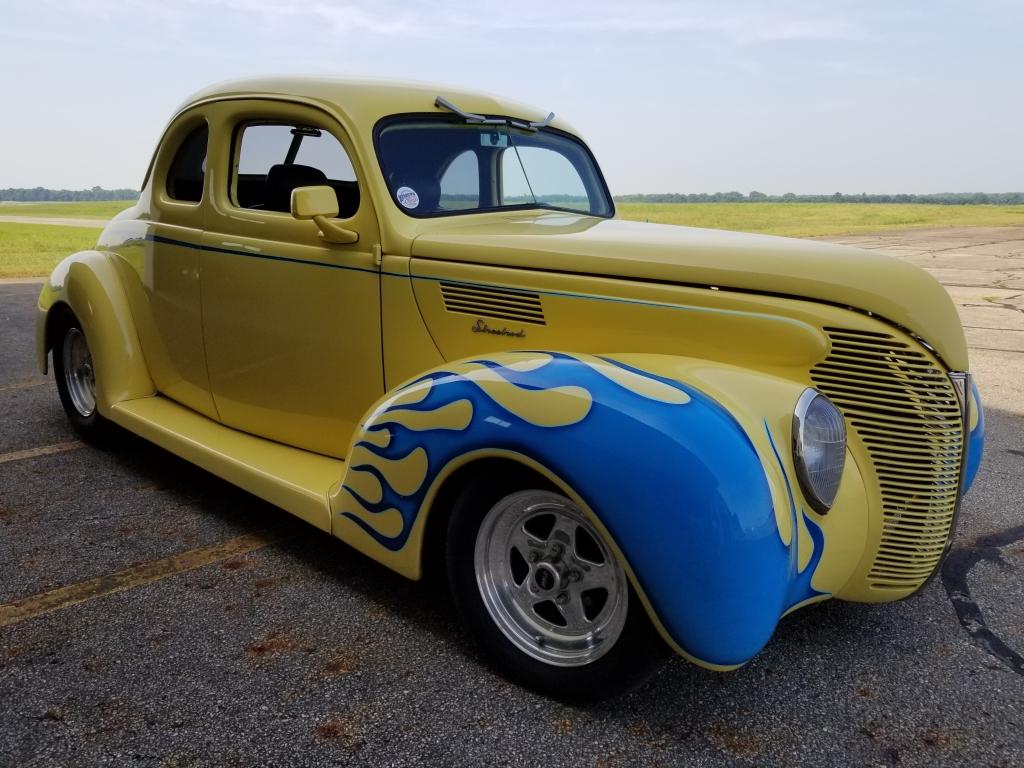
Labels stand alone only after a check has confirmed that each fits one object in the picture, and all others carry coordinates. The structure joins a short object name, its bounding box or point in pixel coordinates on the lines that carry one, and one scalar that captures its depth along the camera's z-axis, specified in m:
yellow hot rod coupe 2.14
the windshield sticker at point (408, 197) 3.20
